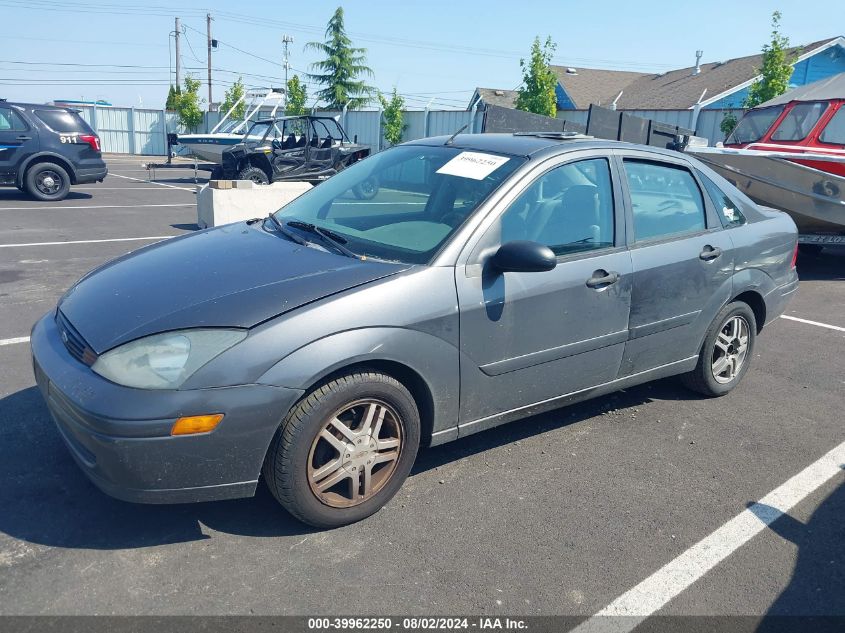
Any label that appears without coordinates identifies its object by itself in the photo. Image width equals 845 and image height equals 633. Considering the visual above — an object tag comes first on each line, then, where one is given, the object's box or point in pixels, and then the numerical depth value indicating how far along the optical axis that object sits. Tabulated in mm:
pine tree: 46281
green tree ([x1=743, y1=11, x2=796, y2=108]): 18625
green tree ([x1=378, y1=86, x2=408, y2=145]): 25859
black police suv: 13680
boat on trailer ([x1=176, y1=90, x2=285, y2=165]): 20766
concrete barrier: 10578
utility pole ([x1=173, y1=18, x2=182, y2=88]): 49872
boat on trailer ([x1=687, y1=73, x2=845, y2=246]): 8680
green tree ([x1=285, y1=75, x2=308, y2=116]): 39131
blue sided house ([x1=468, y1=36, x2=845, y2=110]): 28156
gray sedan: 2734
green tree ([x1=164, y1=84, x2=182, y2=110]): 39244
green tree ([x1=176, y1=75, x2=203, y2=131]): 34969
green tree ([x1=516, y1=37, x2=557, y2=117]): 22922
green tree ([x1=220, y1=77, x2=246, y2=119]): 38828
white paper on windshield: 3736
